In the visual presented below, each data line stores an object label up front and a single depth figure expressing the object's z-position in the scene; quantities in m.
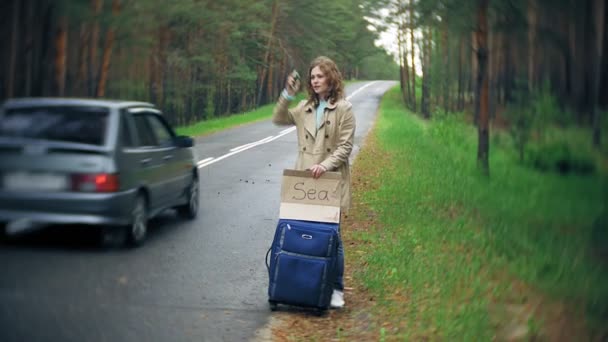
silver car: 7.79
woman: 5.93
